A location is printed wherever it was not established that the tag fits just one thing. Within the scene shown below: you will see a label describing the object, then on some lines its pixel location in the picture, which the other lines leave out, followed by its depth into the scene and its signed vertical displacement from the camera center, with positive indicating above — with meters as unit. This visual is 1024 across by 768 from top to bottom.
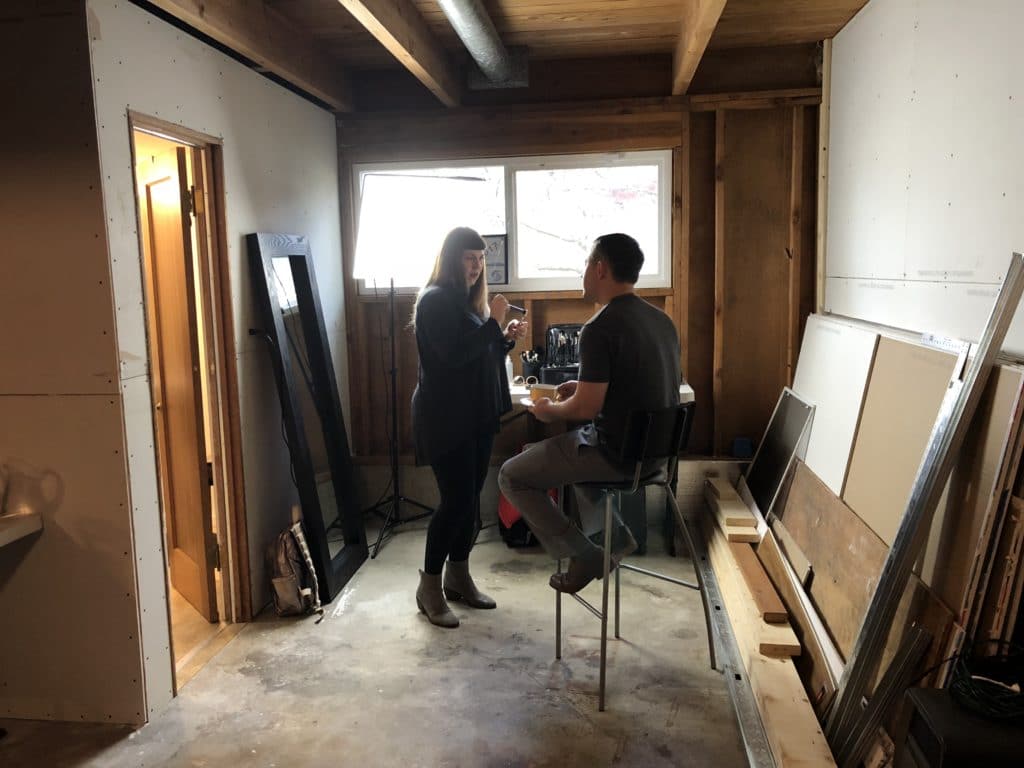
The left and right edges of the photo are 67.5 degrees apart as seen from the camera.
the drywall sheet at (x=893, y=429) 2.34 -0.51
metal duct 2.86 +1.03
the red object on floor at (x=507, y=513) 3.83 -1.13
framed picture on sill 4.19 +0.14
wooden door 2.95 -0.31
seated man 2.41 -0.37
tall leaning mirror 3.17 -0.50
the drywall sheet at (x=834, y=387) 2.96 -0.47
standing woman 2.84 -0.37
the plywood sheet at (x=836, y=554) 2.36 -0.96
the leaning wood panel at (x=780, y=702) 1.97 -1.20
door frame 2.92 -0.35
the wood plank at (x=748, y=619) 2.44 -1.17
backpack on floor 3.12 -1.16
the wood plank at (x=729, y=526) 3.29 -1.08
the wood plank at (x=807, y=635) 2.29 -1.16
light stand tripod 4.11 -1.19
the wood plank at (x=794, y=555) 2.88 -1.10
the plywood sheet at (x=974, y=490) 1.83 -0.55
